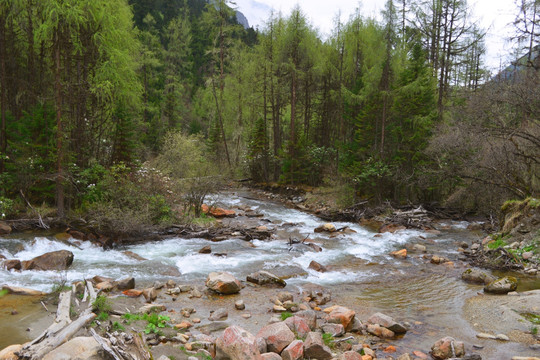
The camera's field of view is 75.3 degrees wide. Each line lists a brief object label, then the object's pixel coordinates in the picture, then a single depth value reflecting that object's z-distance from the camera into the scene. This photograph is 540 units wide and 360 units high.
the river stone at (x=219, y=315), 6.95
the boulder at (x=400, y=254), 12.05
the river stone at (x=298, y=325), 6.01
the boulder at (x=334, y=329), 6.25
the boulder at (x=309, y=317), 6.47
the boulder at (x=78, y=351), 3.93
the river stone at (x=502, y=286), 8.37
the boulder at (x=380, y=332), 6.39
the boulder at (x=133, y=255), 10.92
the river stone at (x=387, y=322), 6.53
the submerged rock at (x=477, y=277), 9.33
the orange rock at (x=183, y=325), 6.32
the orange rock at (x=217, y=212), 17.92
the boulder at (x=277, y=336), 5.33
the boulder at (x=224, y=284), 8.34
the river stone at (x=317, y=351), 5.28
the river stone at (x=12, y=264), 8.95
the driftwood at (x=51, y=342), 4.01
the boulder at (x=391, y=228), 15.94
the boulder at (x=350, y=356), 5.18
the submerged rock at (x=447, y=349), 5.58
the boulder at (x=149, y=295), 7.73
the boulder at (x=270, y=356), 4.91
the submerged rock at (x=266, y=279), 9.17
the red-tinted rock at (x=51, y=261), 9.17
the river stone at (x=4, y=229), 11.65
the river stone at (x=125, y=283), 8.16
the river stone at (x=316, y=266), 10.49
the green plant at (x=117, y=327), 5.15
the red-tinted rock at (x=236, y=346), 4.75
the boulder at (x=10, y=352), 4.09
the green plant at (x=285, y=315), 6.84
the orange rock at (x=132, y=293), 7.89
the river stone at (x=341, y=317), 6.61
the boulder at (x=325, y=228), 15.66
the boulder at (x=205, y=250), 11.76
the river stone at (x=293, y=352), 5.11
